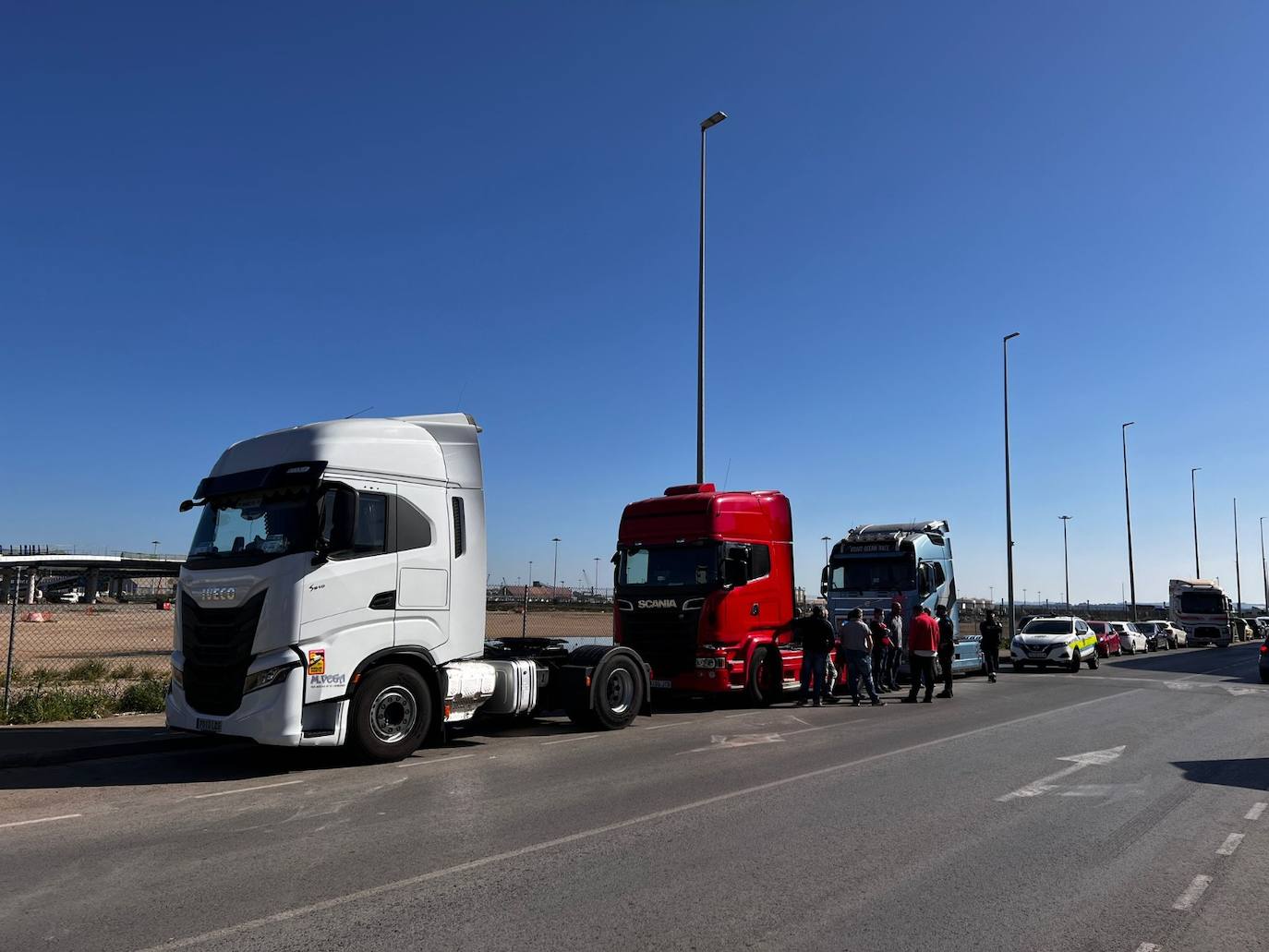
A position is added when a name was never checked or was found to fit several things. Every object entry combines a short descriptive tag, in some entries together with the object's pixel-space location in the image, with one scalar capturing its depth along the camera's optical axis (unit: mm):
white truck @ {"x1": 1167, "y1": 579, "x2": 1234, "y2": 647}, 45531
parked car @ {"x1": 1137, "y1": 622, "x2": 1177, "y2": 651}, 43031
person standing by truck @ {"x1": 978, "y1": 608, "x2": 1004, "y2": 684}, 21906
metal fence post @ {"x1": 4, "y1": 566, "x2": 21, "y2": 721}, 11031
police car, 26172
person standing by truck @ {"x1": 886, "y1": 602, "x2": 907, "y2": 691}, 18047
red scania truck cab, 13898
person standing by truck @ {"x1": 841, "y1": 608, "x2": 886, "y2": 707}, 15711
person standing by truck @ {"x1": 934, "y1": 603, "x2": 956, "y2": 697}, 16922
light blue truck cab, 19844
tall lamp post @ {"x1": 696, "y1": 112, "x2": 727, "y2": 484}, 19484
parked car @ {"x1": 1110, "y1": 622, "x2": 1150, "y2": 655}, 38375
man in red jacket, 16156
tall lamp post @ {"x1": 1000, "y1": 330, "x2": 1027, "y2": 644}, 34625
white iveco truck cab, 8523
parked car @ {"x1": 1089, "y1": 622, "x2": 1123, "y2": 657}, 35312
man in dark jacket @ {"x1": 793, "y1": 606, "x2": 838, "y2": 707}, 15117
